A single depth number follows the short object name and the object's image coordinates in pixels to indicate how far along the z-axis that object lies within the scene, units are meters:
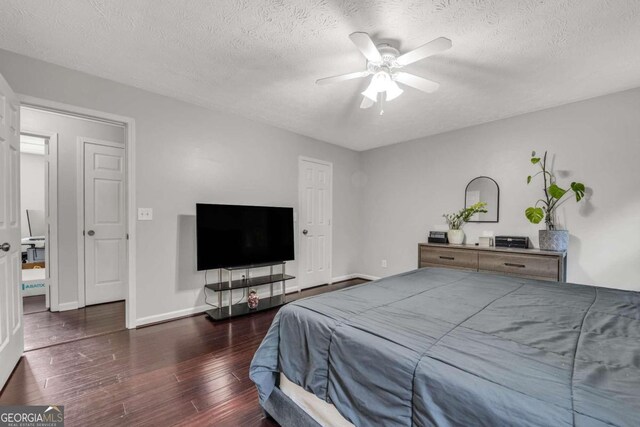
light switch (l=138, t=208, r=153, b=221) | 2.87
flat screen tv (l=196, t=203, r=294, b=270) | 3.06
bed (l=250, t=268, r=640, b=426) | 0.79
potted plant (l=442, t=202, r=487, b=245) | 3.62
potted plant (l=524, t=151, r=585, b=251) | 2.94
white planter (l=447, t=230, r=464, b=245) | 3.74
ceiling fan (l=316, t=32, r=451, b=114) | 1.72
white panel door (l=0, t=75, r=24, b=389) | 1.88
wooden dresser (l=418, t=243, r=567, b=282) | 2.84
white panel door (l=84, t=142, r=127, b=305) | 3.58
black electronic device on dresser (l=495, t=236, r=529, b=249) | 3.24
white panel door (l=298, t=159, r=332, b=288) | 4.32
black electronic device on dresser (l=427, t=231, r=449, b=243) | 3.84
